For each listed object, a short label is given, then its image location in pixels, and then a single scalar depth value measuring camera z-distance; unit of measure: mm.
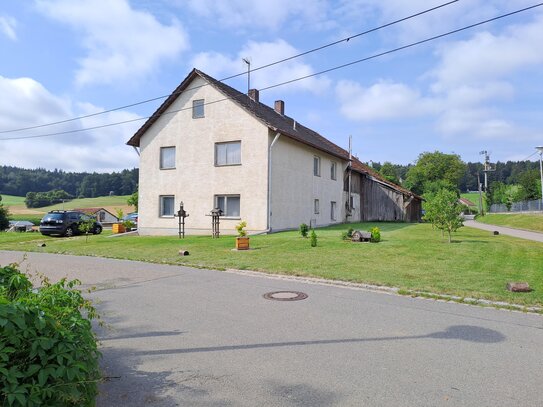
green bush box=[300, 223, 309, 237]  17609
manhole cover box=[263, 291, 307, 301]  7478
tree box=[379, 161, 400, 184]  93188
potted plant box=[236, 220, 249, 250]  14877
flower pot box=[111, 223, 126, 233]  26094
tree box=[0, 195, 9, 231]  38344
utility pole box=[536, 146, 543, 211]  38956
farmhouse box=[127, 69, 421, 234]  21438
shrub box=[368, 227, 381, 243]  16123
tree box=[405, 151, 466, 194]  87750
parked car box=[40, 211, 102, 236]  25328
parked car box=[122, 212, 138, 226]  44819
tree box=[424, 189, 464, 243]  15820
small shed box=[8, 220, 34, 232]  37869
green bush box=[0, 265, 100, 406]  2559
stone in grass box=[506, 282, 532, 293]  7766
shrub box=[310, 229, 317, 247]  14744
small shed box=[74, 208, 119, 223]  66125
